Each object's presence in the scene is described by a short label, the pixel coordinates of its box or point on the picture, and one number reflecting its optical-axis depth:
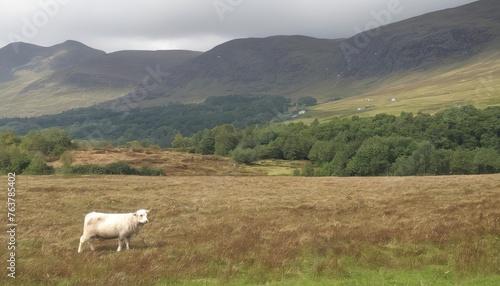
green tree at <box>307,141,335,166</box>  115.31
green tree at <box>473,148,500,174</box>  88.19
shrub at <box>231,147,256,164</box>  125.36
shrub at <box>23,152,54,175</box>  66.50
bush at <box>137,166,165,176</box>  73.41
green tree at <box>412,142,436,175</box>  88.81
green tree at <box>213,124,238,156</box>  153.62
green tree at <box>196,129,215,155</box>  160.62
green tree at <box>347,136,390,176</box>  92.44
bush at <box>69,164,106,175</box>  66.94
